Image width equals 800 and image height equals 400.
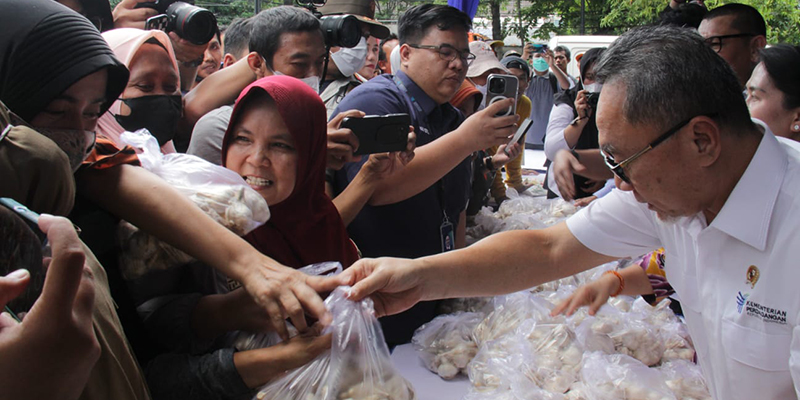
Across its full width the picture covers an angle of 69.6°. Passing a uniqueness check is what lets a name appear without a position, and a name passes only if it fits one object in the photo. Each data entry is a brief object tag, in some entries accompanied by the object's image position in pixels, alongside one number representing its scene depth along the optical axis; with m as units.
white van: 10.57
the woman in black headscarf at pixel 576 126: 3.48
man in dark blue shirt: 2.08
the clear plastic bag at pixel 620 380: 1.52
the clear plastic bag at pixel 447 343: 1.78
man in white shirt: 1.17
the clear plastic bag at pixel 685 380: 1.57
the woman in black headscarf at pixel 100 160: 1.03
